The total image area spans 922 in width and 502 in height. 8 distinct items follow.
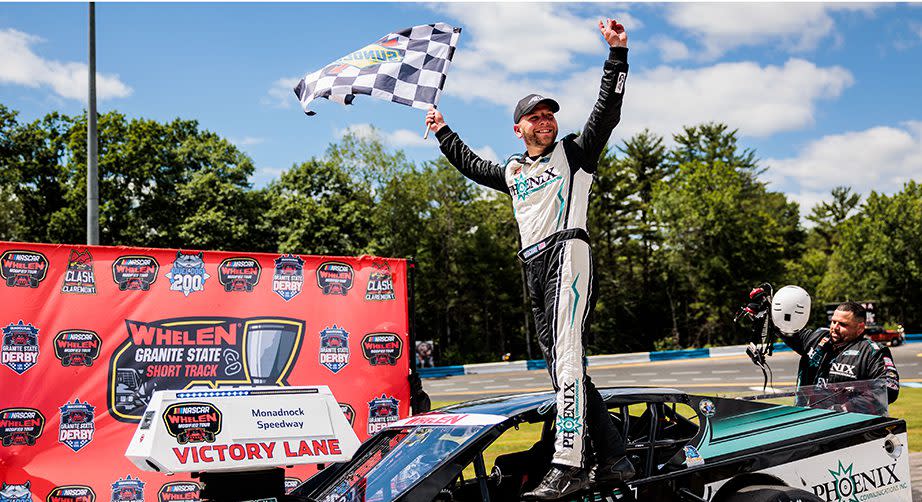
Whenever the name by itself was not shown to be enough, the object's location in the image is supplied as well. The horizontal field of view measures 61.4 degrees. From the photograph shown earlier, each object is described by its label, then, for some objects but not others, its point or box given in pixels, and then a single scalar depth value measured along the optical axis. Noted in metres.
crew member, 5.62
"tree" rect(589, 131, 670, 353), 54.69
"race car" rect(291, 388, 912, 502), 3.78
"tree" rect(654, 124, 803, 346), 53.00
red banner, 6.02
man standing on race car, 3.76
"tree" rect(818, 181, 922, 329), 56.28
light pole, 11.13
